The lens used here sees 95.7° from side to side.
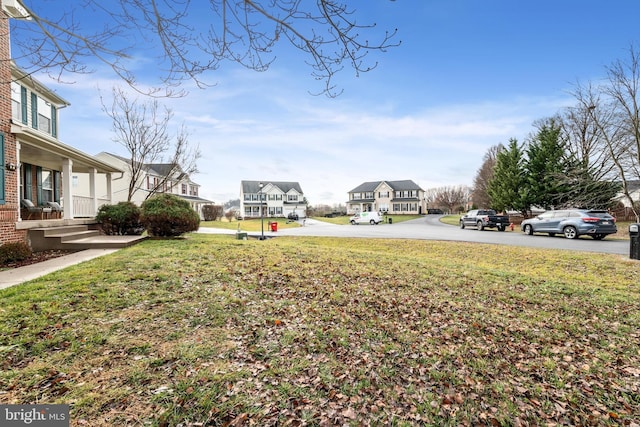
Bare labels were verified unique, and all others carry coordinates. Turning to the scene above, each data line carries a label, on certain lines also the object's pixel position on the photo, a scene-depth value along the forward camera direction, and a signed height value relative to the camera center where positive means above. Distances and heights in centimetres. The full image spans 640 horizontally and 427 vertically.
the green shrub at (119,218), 1178 -6
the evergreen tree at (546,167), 2673 +407
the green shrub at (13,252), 734 -88
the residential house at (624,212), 2772 -30
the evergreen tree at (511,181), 2854 +295
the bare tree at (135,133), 1700 +523
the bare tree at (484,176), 4288 +548
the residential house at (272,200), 5609 +287
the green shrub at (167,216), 1118 -1
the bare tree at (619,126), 1744 +539
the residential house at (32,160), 831 +237
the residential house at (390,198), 6353 +317
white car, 3547 -65
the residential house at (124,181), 2103 +301
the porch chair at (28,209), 1159 +37
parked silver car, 1504 -76
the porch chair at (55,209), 1327 +40
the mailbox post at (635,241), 986 -111
